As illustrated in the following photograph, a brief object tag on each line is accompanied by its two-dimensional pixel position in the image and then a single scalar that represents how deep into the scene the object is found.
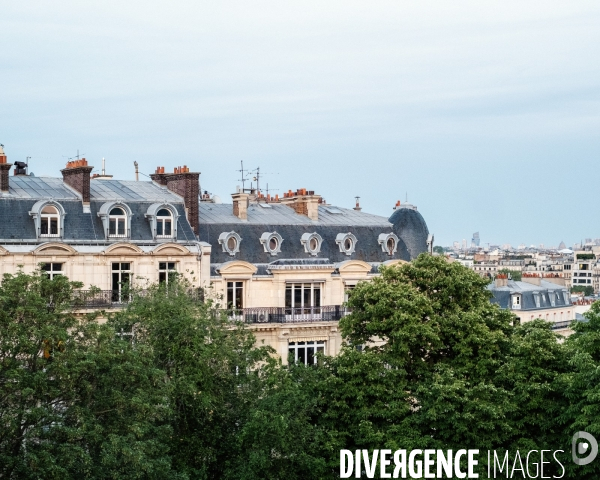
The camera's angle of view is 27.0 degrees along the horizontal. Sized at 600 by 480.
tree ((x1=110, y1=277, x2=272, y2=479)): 41.59
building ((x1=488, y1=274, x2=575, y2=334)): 90.94
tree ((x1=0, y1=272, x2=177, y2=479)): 35.97
